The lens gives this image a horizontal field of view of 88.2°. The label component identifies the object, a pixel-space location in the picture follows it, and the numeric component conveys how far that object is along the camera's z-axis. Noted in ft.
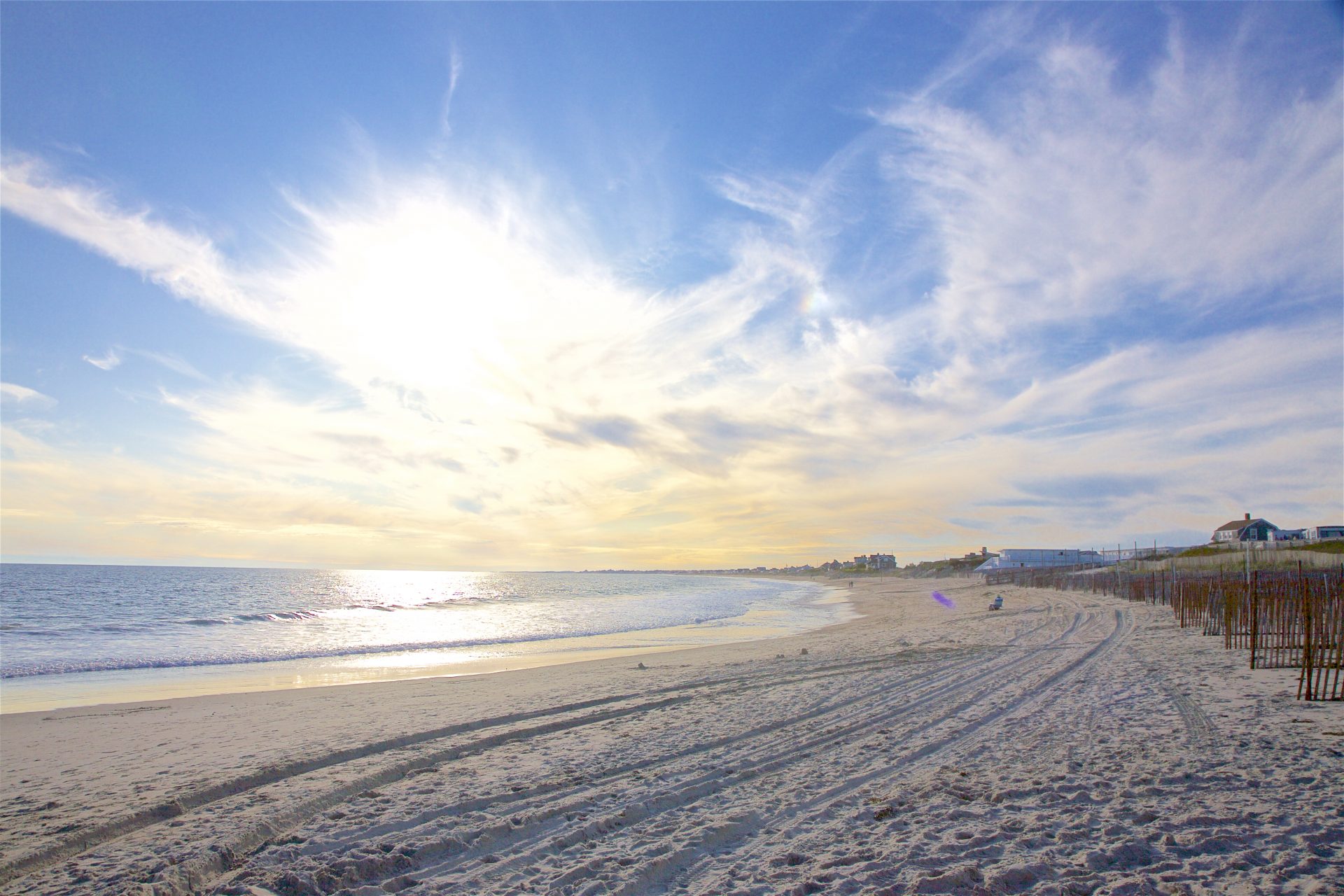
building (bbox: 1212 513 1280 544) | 199.52
